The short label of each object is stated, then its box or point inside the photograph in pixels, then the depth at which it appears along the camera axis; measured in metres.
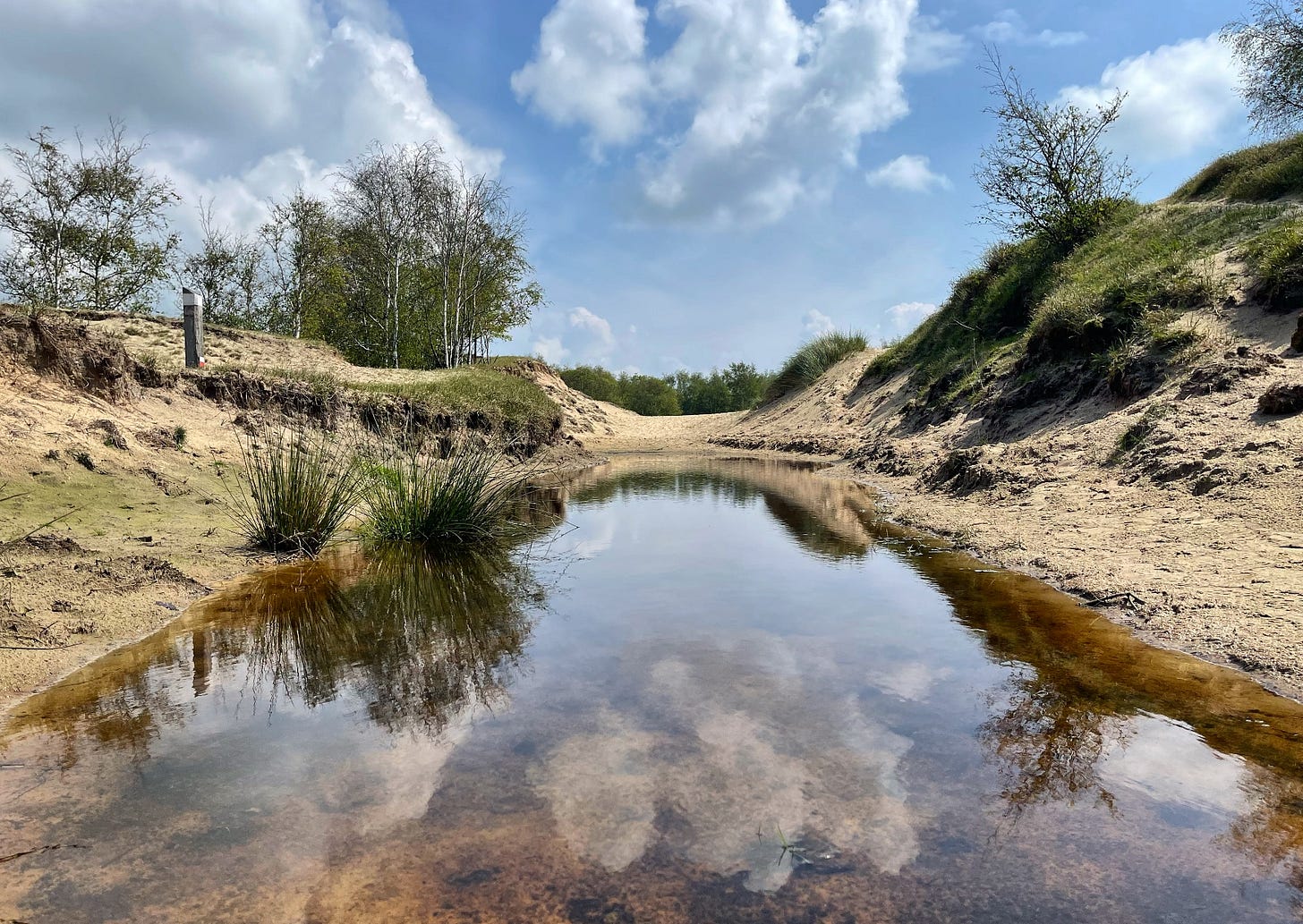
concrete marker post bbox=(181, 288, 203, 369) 12.58
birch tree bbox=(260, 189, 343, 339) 31.89
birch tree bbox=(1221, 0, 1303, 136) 16.58
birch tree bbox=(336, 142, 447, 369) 25.53
